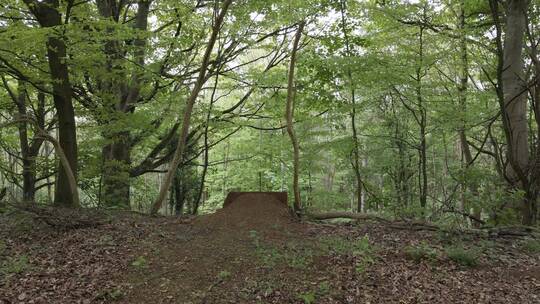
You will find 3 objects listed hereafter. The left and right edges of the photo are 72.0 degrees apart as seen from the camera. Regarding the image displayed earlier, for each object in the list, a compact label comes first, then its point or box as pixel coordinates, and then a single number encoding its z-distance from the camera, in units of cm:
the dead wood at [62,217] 716
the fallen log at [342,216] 781
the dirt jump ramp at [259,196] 778
